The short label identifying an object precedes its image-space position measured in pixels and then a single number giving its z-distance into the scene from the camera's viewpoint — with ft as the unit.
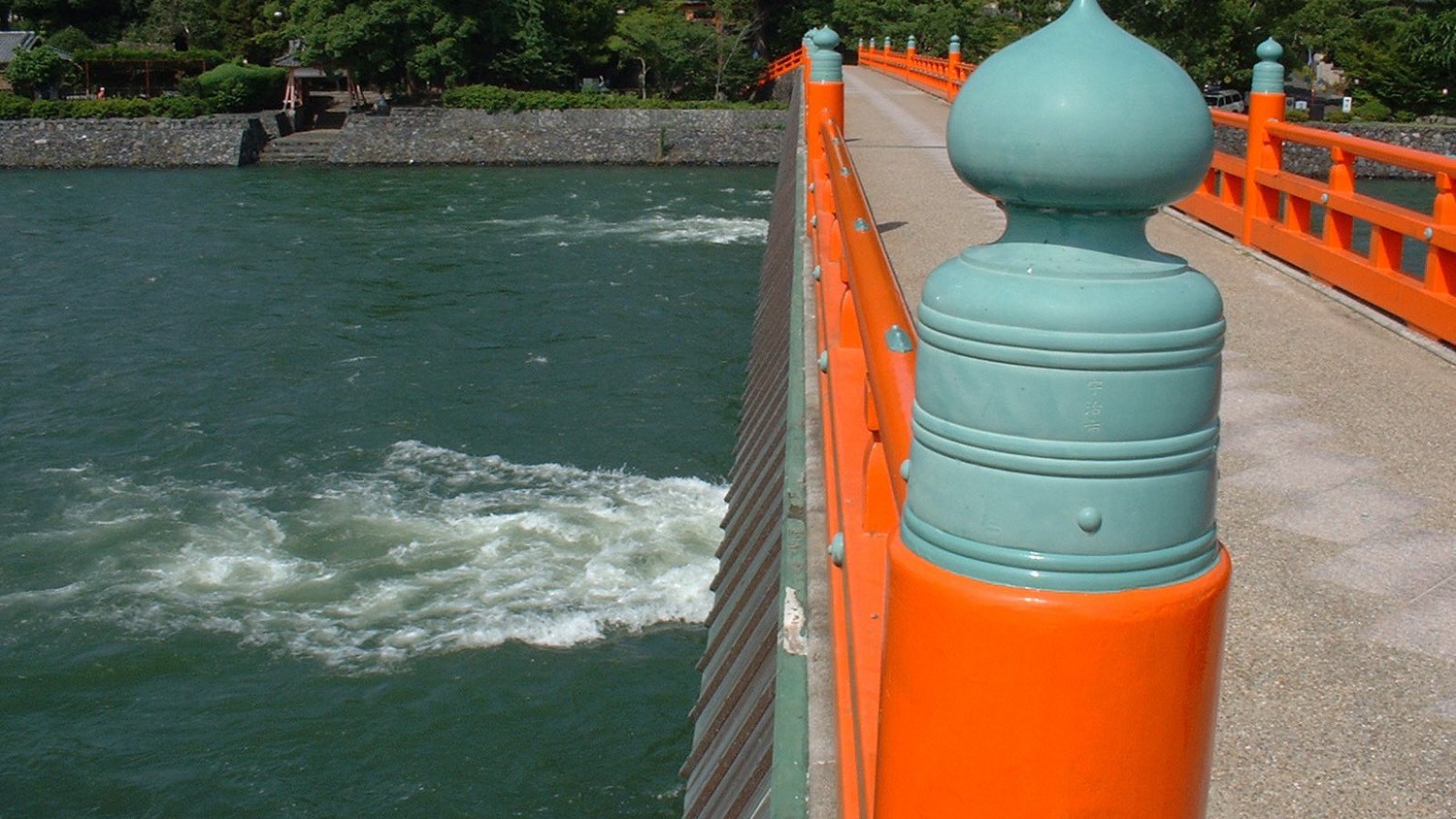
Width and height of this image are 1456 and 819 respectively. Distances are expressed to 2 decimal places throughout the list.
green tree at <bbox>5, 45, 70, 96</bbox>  184.03
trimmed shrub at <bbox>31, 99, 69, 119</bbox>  169.27
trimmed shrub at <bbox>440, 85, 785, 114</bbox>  171.42
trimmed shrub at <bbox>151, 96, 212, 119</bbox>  172.76
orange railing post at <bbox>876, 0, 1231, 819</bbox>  5.19
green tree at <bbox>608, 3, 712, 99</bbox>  191.31
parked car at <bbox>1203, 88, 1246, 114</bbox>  159.43
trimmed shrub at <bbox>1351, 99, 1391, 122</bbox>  165.99
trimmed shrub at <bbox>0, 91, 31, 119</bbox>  169.68
